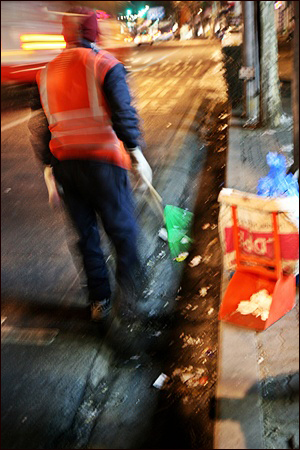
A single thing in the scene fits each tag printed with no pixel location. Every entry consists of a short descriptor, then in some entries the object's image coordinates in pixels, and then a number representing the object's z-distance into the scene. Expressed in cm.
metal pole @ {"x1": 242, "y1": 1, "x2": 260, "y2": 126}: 673
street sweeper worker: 265
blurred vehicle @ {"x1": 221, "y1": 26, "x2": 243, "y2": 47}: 849
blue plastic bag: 331
